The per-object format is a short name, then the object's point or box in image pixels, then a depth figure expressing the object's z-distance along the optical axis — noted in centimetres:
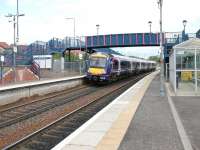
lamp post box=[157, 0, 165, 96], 2295
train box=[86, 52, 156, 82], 3416
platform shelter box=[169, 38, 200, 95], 2270
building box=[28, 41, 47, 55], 5632
